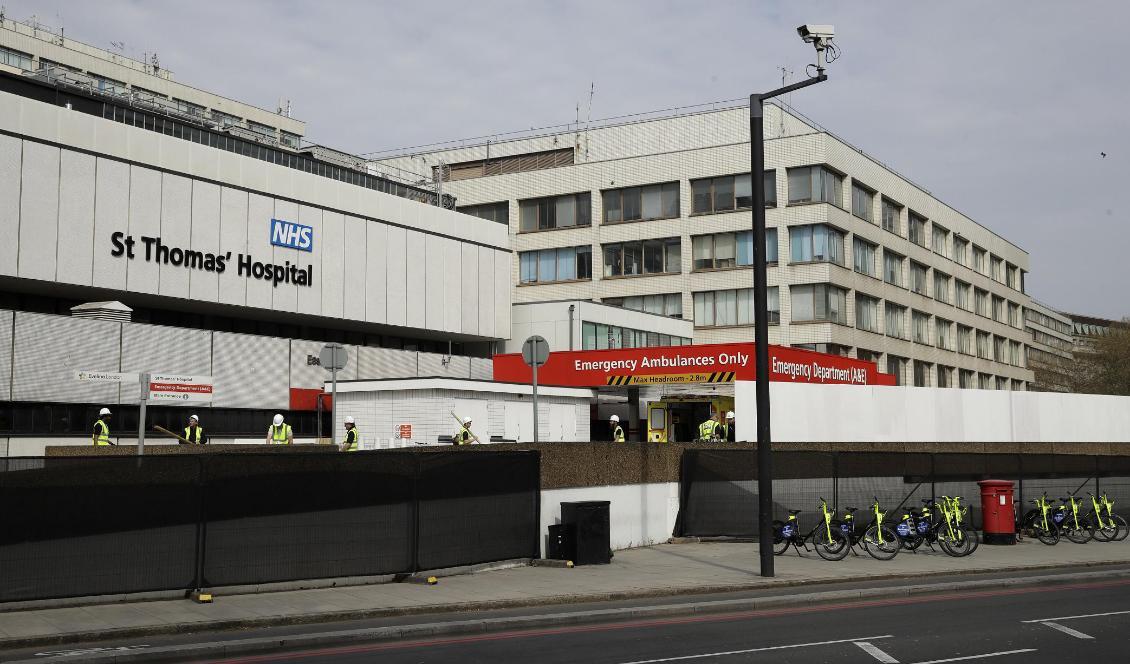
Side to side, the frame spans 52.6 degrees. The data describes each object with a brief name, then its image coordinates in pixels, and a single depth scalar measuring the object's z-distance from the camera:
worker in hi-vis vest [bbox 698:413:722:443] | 27.36
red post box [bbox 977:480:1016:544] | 23.28
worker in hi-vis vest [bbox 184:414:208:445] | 27.47
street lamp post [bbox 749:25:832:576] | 17.70
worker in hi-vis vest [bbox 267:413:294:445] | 25.55
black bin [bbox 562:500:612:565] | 18.89
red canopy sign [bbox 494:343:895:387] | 37.91
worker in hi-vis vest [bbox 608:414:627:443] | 32.26
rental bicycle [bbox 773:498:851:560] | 20.34
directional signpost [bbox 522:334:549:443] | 19.94
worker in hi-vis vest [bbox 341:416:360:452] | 23.88
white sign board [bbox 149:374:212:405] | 37.50
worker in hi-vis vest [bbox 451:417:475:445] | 26.34
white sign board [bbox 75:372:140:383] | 31.80
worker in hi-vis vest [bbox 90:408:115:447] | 25.67
